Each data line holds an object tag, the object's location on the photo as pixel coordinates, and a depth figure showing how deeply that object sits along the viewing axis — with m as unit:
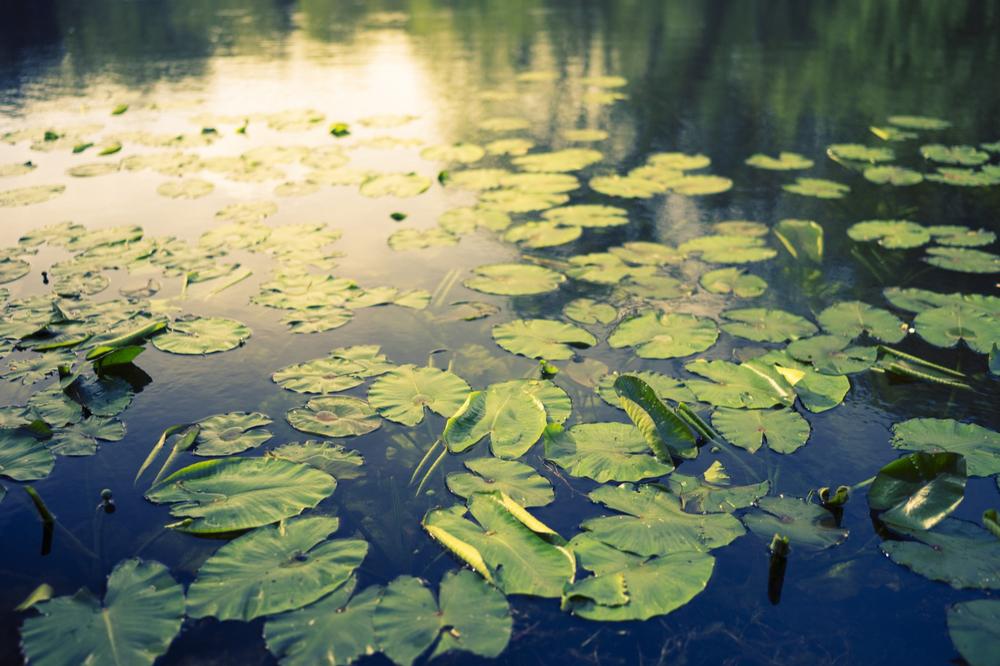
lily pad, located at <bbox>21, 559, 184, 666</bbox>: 1.80
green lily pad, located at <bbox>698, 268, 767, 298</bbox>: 3.67
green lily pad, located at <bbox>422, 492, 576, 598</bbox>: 1.98
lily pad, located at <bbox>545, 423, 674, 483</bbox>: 2.42
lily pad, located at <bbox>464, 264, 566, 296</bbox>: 3.71
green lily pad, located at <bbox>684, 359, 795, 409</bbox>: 2.76
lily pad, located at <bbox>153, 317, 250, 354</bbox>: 3.25
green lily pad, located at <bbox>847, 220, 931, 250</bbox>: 4.16
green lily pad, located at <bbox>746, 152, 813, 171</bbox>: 5.53
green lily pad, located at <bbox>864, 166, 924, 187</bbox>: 5.12
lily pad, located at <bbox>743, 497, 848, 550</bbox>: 2.18
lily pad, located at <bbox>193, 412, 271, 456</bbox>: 2.62
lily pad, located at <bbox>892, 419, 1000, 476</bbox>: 2.43
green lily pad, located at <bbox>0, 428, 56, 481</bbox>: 2.51
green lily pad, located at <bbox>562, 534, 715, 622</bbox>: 1.90
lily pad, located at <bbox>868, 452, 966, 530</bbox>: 2.14
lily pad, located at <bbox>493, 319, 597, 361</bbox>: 3.15
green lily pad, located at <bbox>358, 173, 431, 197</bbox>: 5.14
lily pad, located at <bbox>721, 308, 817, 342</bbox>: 3.24
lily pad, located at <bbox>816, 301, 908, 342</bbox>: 3.25
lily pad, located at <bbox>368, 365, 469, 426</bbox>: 2.76
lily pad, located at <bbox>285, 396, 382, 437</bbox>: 2.70
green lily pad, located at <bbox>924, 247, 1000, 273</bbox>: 3.81
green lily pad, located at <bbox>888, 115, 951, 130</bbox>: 6.44
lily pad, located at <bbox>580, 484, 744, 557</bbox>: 2.11
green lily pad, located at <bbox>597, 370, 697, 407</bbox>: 2.83
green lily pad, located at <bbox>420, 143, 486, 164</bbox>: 5.82
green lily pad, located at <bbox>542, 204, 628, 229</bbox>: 4.47
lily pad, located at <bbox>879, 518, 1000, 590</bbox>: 2.01
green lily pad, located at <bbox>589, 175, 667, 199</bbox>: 4.97
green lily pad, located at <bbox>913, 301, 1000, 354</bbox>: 3.15
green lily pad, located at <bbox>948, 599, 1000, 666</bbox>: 1.79
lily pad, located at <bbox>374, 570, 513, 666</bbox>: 1.81
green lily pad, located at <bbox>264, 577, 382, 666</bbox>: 1.81
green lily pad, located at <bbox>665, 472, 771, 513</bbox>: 2.29
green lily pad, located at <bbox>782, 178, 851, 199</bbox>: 4.95
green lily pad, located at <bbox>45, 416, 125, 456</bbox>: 2.64
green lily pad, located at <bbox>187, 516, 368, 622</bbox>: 1.93
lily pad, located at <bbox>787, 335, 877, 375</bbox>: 2.99
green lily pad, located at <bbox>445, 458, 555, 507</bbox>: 2.33
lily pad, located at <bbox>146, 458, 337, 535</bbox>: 2.23
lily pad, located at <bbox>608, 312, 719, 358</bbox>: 3.13
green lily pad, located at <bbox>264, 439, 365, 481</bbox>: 2.52
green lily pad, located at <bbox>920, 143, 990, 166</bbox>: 5.47
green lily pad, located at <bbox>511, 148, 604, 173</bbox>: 5.50
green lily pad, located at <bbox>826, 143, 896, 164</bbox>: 5.61
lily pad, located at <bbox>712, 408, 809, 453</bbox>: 2.55
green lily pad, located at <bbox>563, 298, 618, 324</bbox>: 3.42
